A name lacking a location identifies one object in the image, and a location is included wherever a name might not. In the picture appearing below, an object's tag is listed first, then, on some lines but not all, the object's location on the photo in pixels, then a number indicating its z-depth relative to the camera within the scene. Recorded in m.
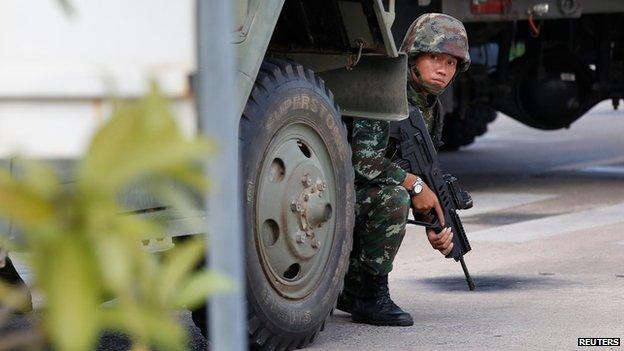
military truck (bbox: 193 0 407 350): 9.88
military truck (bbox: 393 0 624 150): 24.05
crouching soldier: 11.80
